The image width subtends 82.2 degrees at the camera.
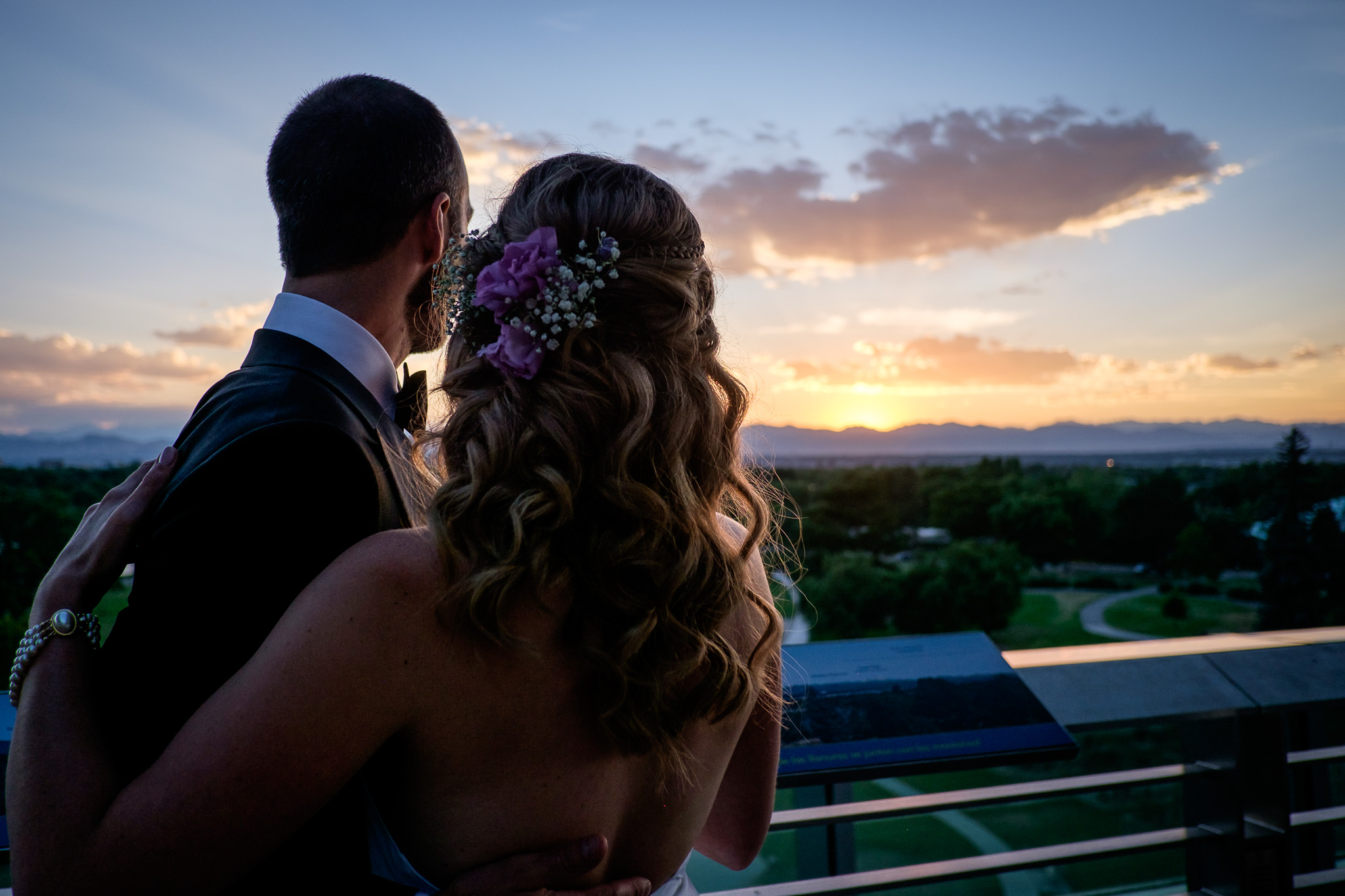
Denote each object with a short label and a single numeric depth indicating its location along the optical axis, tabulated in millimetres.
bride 803
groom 907
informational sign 1694
